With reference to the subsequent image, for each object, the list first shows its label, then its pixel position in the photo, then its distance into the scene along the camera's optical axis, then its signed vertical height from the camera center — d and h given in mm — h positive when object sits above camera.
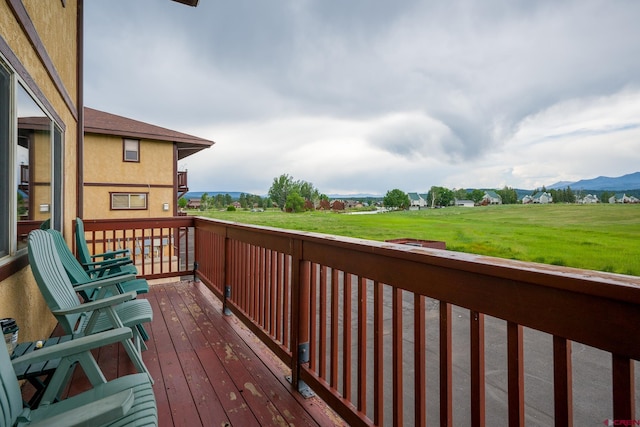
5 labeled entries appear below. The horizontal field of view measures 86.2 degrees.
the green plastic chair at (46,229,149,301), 2771 -500
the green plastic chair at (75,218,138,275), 3582 -497
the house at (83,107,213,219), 12445 +1877
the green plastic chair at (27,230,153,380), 1909 -521
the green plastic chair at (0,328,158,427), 964 -621
